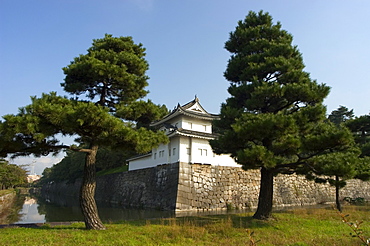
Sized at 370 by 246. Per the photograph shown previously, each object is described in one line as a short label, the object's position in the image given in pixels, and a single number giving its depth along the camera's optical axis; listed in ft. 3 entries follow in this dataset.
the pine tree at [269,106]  23.02
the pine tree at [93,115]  19.66
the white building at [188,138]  58.49
